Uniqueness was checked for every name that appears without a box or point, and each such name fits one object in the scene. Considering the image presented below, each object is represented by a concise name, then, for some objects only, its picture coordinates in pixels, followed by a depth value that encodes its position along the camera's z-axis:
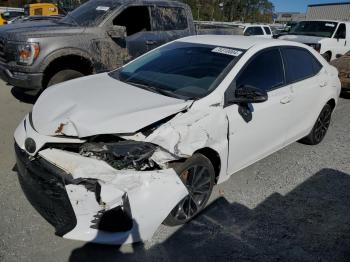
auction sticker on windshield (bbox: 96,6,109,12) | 6.22
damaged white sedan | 2.50
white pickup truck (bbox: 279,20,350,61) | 11.41
